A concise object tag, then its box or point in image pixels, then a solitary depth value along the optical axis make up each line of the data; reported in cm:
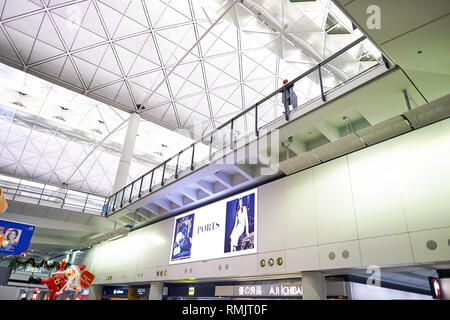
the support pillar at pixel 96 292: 2402
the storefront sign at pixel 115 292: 2105
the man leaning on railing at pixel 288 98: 977
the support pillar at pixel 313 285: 878
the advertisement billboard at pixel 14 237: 1825
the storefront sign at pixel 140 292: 1811
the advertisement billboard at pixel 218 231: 1198
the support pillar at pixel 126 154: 2294
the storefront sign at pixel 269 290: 976
